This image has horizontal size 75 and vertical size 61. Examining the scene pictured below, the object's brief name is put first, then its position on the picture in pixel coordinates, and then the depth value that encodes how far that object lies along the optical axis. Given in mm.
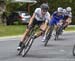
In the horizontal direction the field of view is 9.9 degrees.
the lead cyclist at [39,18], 13031
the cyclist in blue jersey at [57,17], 17902
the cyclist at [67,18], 20909
